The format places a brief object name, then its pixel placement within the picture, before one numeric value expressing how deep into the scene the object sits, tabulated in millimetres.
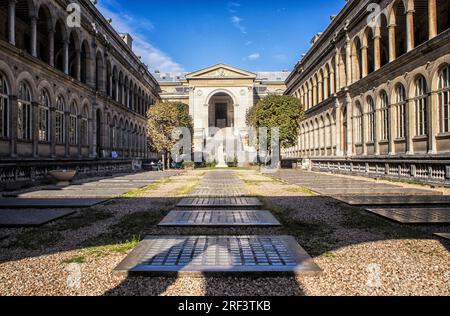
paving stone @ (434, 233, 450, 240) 6094
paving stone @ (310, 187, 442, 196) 13078
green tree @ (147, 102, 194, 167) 43094
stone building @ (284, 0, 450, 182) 18281
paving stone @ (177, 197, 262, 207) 10312
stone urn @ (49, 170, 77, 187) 19016
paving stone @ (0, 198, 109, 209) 10258
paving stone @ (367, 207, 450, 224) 7594
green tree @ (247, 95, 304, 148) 39906
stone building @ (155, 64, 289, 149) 67250
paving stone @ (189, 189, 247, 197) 13133
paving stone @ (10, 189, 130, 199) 12922
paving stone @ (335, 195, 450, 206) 10278
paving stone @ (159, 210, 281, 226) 7504
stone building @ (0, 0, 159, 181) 18906
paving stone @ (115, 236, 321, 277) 4383
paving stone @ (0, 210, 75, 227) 7617
